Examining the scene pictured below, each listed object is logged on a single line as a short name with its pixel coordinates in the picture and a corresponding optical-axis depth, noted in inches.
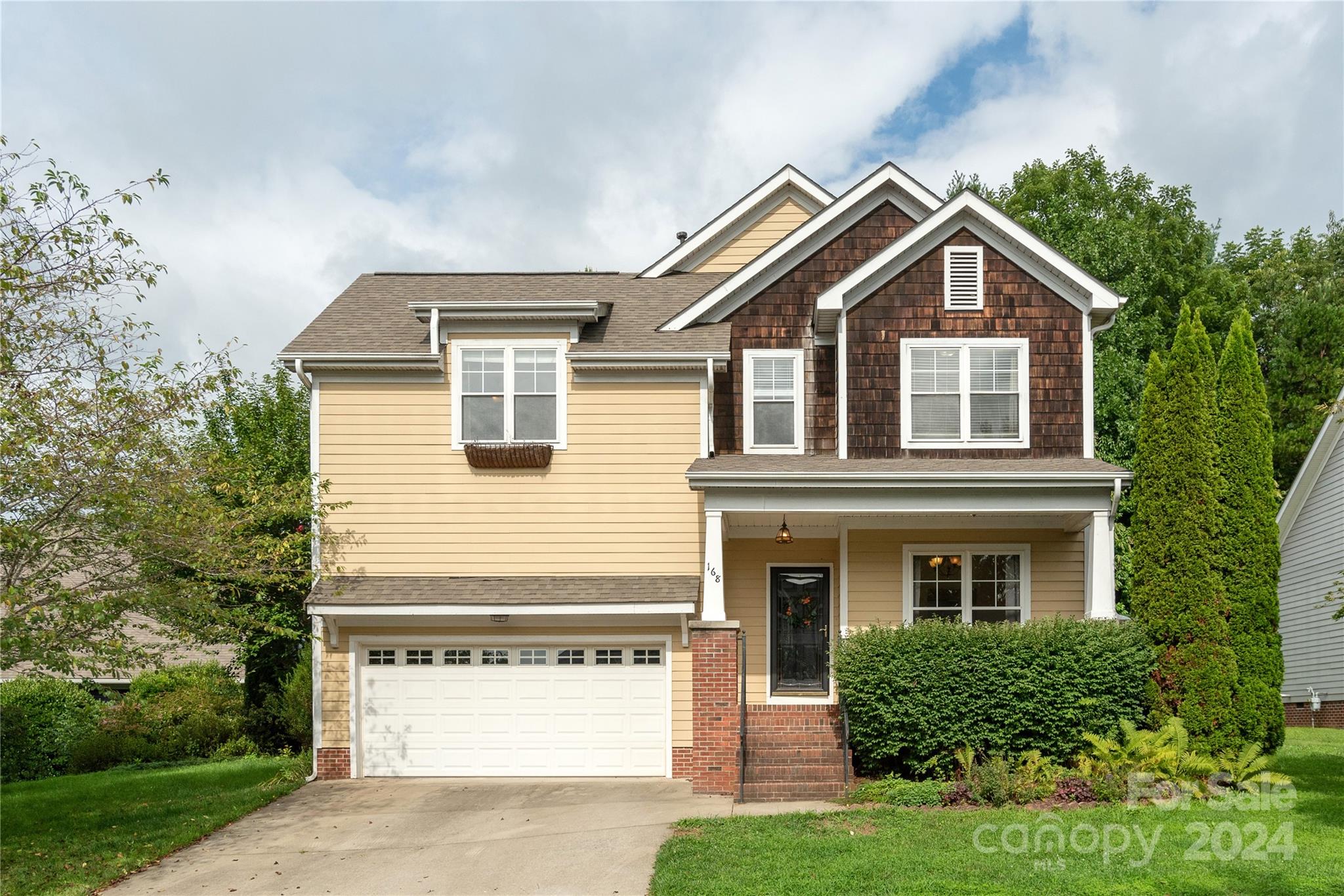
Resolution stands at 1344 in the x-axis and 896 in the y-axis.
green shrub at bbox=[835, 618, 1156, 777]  542.9
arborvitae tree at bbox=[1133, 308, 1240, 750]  539.5
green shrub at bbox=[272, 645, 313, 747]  704.4
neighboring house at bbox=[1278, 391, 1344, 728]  885.8
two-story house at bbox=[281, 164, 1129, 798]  618.8
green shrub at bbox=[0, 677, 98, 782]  756.6
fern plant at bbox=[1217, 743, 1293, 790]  517.7
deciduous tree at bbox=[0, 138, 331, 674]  427.8
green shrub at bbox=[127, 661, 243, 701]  847.1
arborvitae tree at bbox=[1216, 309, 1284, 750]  538.6
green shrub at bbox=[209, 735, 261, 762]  784.3
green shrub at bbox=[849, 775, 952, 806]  508.1
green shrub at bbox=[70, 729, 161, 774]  796.0
